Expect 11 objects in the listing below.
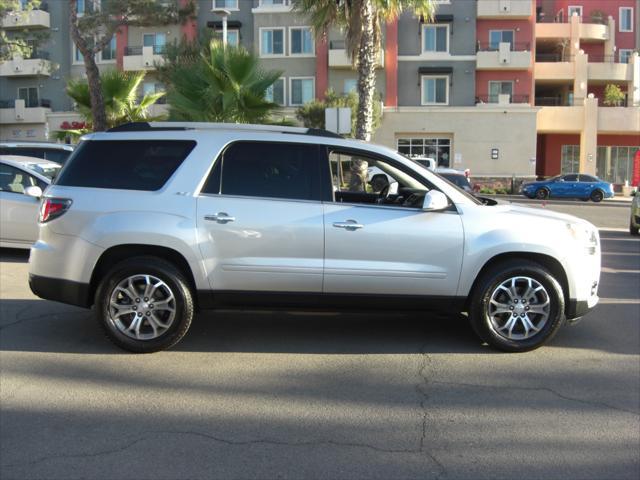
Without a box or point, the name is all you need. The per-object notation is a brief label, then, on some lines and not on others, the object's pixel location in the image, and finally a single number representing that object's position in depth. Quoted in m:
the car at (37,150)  13.92
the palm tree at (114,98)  19.34
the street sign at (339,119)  16.69
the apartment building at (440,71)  41.16
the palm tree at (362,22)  15.88
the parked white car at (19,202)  11.23
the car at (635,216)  17.25
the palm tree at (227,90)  15.78
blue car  35.75
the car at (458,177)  19.67
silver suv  5.90
